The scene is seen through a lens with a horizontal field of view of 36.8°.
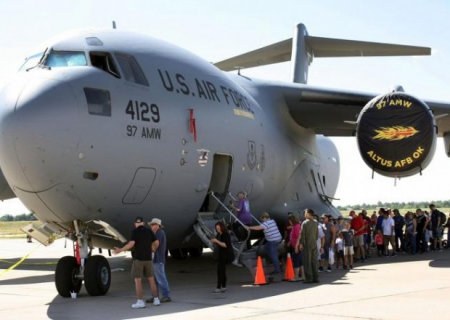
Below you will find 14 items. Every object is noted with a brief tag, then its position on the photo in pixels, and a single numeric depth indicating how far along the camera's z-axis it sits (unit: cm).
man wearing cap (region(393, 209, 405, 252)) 1917
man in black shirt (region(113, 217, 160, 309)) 1004
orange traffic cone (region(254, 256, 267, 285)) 1220
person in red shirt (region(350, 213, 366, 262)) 1720
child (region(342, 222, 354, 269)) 1514
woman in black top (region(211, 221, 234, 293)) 1120
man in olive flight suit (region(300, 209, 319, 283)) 1230
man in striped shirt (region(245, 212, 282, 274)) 1313
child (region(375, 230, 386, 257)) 1875
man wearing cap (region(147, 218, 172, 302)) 1026
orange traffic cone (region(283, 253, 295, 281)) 1295
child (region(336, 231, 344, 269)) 1500
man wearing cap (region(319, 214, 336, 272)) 1470
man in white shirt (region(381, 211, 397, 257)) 1847
